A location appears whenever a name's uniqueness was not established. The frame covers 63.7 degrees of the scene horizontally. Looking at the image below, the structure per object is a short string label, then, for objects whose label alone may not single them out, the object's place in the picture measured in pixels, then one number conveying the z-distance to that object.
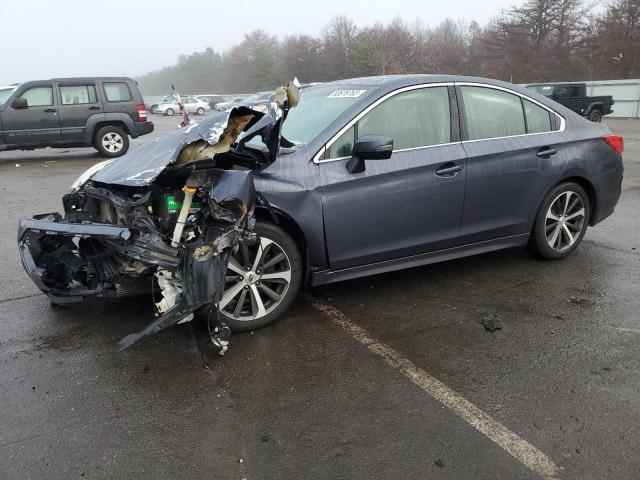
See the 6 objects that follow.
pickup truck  21.36
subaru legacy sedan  3.17
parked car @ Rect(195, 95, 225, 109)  48.61
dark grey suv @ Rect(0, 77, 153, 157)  12.10
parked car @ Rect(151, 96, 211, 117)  41.56
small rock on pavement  3.66
